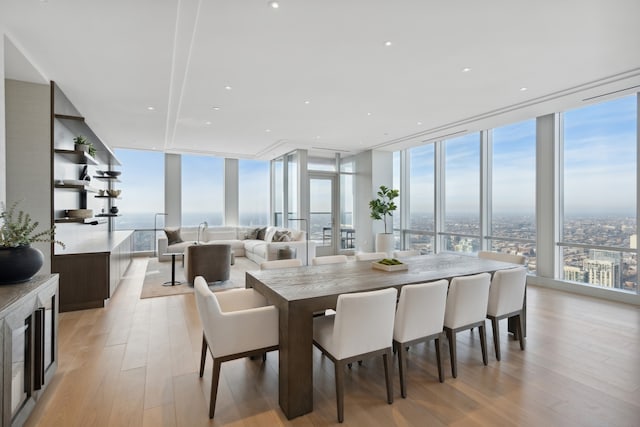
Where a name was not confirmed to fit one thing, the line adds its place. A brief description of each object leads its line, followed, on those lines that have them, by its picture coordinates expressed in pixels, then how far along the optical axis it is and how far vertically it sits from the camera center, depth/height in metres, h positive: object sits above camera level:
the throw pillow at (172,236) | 7.23 -0.53
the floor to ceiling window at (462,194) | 6.46 +0.44
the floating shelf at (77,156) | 3.73 +0.78
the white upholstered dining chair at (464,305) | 2.38 -0.75
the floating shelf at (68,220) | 3.71 -0.08
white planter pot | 7.73 -0.72
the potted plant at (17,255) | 1.92 -0.27
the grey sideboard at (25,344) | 1.56 -0.78
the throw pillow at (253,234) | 8.51 -0.57
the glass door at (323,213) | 8.28 +0.02
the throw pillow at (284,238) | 6.81 -0.55
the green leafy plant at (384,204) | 7.73 +0.25
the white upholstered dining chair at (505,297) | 2.69 -0.76
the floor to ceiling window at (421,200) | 7.56 +0.37
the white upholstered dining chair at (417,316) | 2.11 -0.74
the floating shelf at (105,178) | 5.76 +0.72
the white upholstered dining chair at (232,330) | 1.90 -0.77
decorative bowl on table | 2.89 -0.50
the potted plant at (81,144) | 4.07 +0.94
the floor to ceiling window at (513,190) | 5.48 +0.45
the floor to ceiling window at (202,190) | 8.75 +0.71
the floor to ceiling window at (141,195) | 8.04 +0.51
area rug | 4.71 -1.19
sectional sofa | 6.62 -0.66
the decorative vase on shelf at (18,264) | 1.91 -0.33
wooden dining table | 1.91 -0.55
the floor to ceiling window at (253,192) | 9.45 +0.70
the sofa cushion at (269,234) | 7.56 -0.52
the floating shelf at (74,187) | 3.74 +0.35
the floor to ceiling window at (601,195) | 4.35 +0.29
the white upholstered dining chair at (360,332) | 1.86 -0.77
